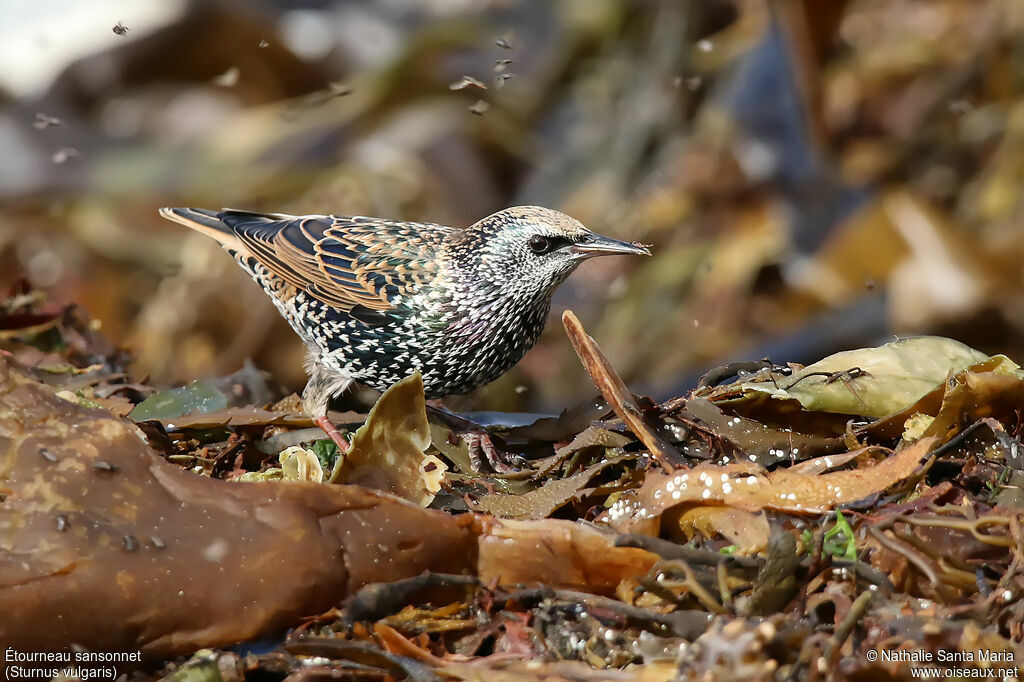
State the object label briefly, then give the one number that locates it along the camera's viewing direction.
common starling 8.02
